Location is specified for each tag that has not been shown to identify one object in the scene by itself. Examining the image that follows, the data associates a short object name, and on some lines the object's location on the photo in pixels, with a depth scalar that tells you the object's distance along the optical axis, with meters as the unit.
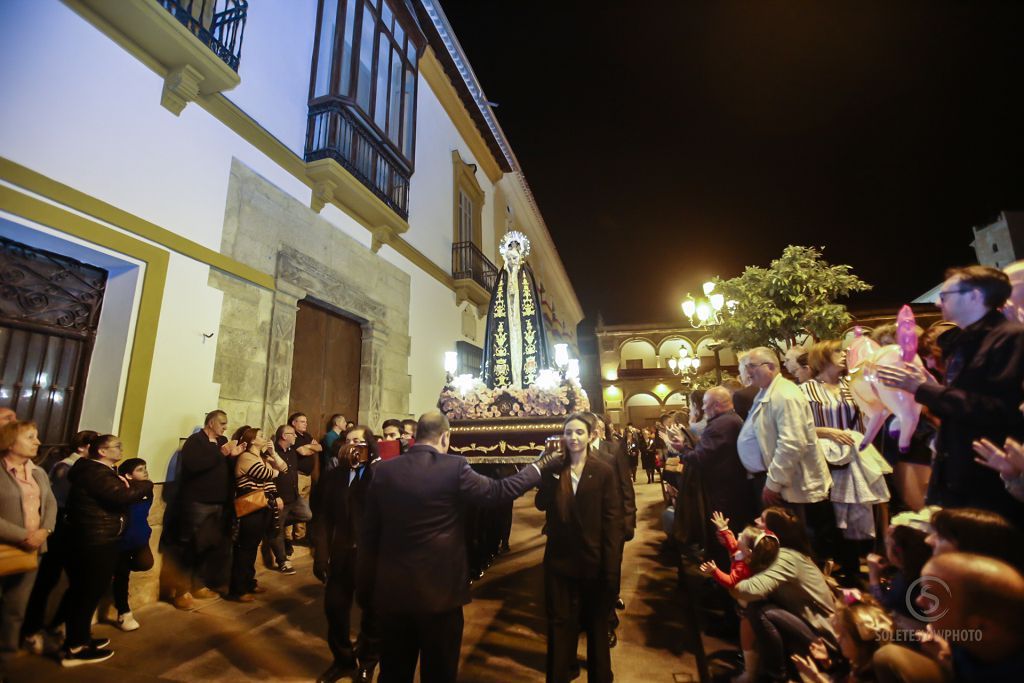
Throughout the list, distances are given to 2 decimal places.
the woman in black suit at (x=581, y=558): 2.59
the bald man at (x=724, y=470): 3.32
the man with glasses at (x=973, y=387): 1.81
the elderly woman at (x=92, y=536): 3.16
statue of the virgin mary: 5.68
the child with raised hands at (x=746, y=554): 2.40
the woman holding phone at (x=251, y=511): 4.35
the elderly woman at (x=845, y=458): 3.33
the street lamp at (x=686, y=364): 17.25
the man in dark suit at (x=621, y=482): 3.45
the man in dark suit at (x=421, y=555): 2.15
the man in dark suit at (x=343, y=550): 2.95
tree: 7.51
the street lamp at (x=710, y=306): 9.31
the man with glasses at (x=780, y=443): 2.92
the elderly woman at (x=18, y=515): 2.84
